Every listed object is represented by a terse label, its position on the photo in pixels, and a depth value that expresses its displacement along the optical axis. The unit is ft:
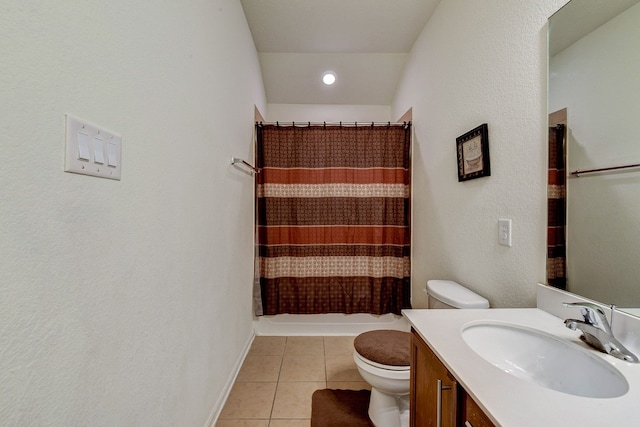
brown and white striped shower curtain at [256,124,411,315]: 7.57
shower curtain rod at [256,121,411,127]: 7.51
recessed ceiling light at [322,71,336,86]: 8.52
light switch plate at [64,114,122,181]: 1.79
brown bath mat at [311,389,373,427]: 4.54
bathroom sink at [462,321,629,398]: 2.22
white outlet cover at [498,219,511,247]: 3.77
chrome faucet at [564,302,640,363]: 2.30
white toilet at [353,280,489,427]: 4.08
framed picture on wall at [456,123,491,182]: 4.17
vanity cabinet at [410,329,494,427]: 2.05
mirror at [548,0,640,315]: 2.48
